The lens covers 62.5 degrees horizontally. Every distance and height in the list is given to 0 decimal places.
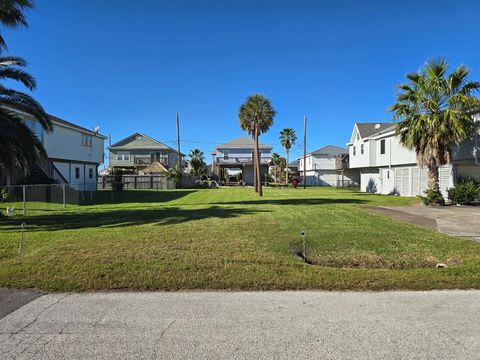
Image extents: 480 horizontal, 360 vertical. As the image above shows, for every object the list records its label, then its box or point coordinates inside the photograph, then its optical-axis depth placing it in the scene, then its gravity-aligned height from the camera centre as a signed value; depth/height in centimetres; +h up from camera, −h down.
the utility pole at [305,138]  5000 +536
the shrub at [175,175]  4669 +63
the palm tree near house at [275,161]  7252 +350
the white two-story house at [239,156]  6362 +393
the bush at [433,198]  2036 -94
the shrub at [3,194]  1981 -69
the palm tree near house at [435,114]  1908 +335
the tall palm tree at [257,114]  3409 +579
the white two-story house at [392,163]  2203 +120
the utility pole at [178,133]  5357 +643
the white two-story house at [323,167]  6281 +209
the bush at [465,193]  2016 -67
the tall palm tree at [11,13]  1272 +564
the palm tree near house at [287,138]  7281 +781
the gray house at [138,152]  6144 +445
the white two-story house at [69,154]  3020 +243
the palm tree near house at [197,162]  6538 +302
